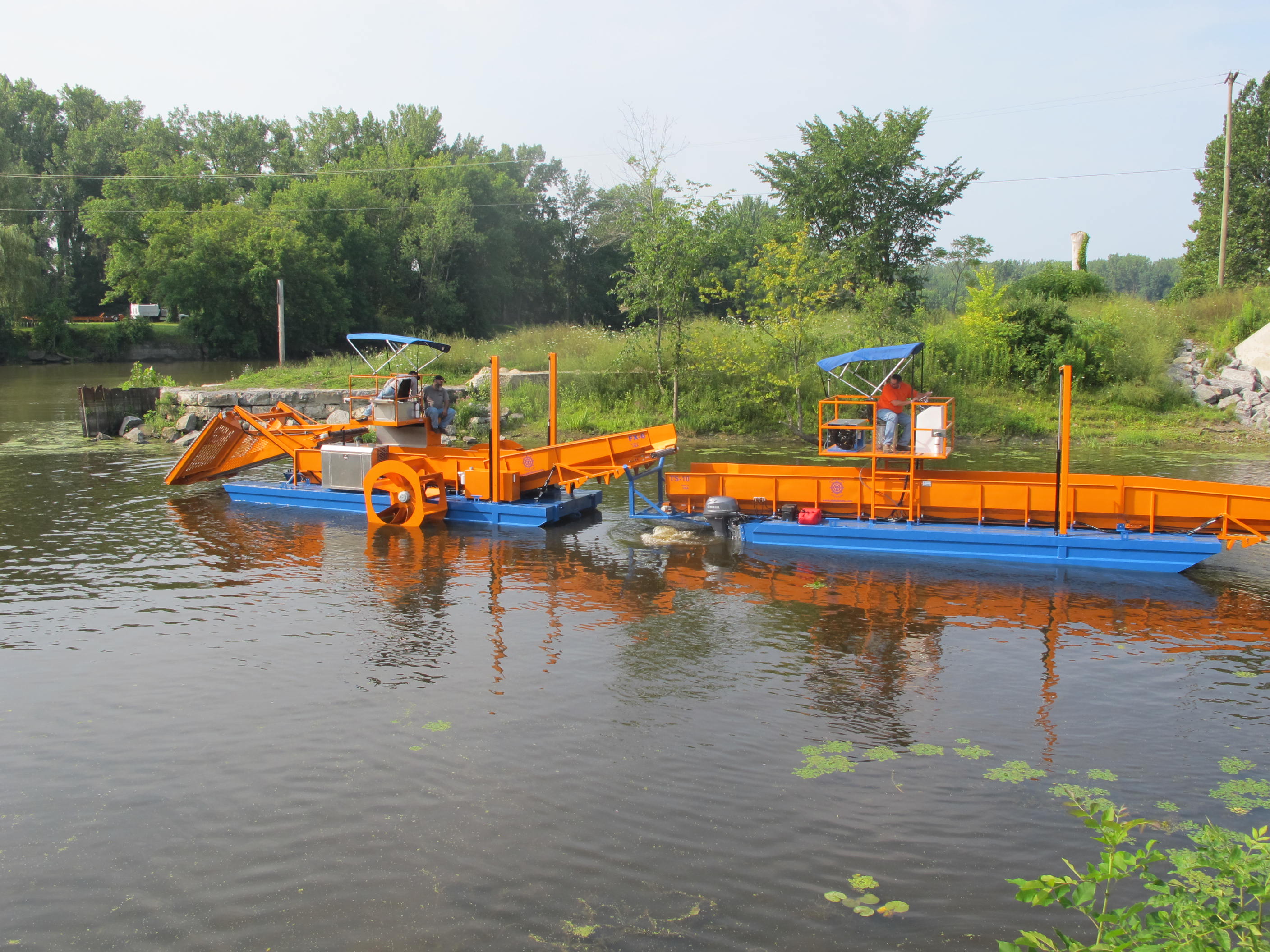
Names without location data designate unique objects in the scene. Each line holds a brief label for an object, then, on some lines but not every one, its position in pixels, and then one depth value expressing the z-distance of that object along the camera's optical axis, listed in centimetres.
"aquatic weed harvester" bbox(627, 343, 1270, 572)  1246
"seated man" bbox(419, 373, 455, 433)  1664
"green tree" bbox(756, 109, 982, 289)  3359
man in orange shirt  1345
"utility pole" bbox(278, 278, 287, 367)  3453
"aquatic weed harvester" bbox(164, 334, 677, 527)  1539
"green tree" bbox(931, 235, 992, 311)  5616
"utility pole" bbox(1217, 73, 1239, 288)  3509
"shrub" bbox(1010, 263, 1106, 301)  3077
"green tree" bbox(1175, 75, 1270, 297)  3859
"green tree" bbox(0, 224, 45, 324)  5009
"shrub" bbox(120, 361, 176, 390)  2894
